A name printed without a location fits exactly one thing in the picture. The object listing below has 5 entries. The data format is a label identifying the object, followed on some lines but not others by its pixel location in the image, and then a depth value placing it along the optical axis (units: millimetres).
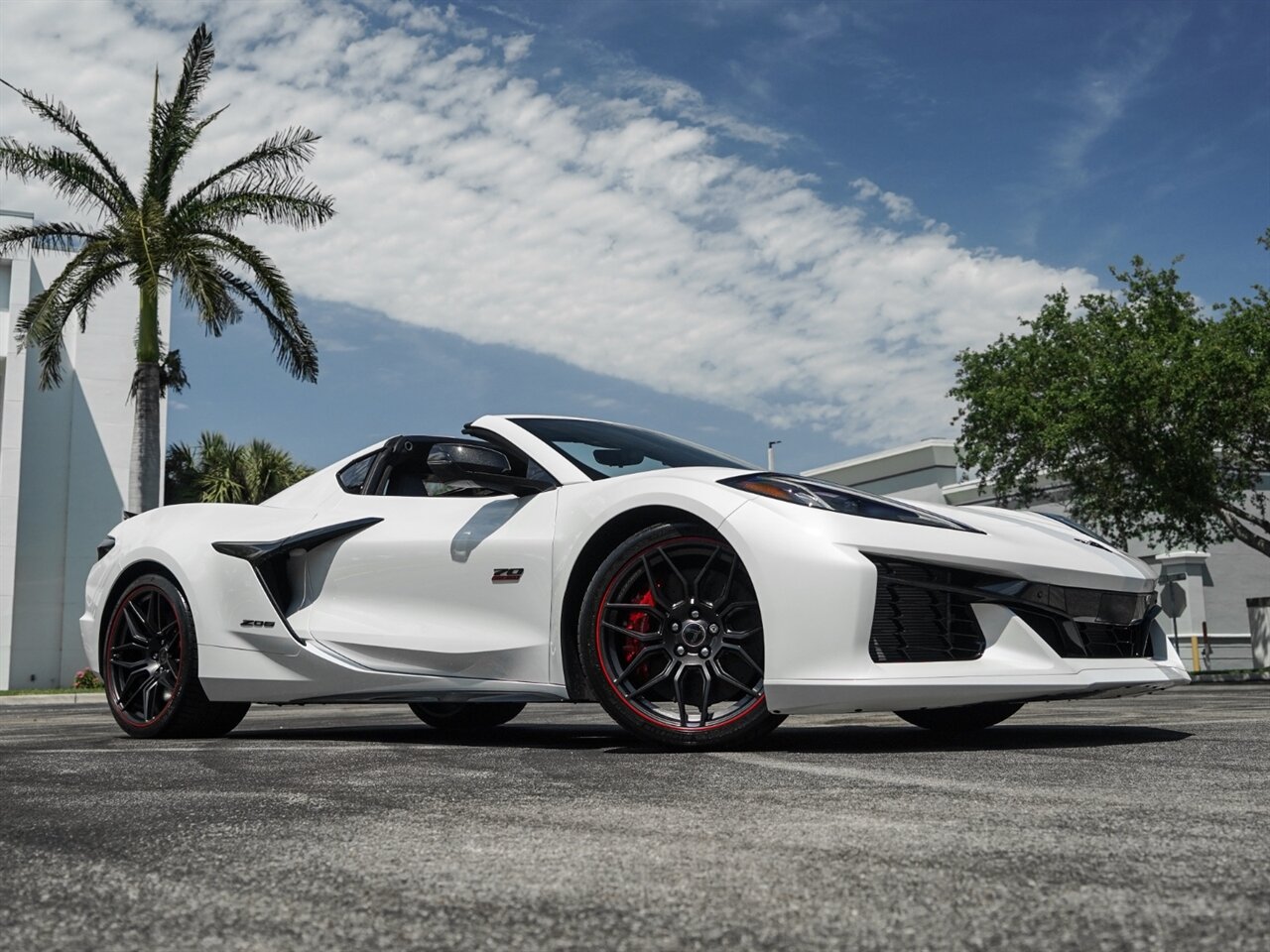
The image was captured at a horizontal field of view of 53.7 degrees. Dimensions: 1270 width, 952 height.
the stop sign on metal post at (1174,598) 21328
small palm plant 32062
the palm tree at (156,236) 19750
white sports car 3963
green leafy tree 22016
